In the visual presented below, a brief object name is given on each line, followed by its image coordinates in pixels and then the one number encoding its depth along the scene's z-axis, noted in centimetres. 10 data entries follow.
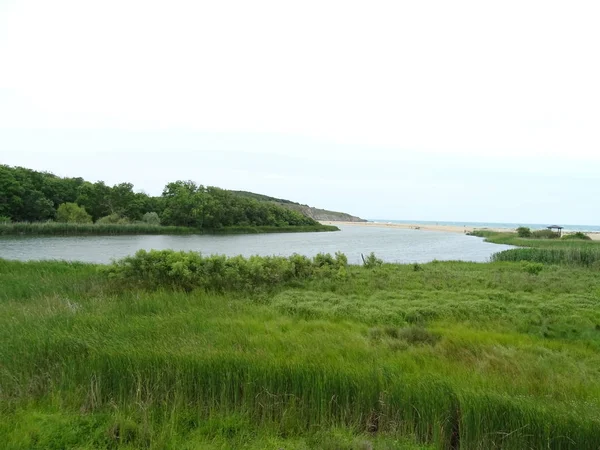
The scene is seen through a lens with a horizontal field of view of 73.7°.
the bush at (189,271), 1154
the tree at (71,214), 6347
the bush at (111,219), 6333
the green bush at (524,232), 6824
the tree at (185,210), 7519
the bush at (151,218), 7144
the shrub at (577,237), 5669
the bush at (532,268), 1891
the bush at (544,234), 6378
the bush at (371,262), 1887
